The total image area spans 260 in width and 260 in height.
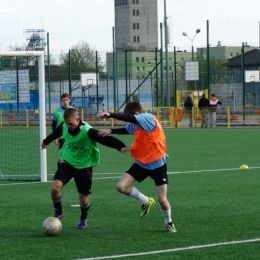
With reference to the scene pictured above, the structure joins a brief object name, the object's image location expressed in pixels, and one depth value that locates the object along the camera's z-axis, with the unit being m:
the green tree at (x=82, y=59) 55.94
